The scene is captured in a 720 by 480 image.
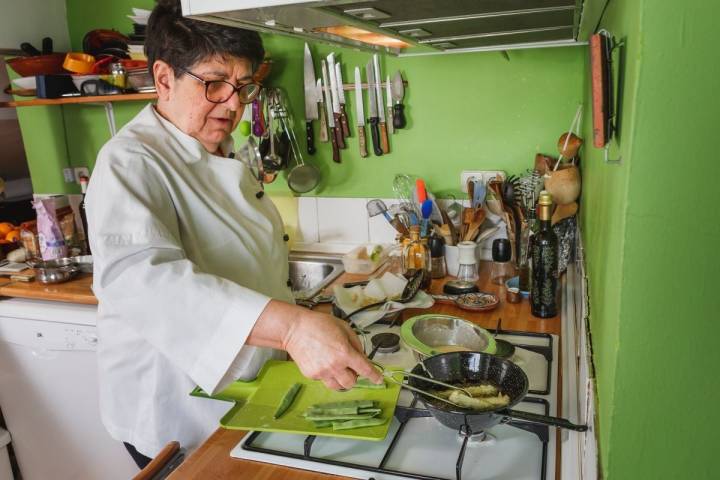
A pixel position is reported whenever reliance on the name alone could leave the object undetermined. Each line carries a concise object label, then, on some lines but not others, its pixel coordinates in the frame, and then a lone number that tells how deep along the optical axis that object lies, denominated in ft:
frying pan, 2.73
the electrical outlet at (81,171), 8.30
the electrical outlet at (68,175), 8.27
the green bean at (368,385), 3.35
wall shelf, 6.79
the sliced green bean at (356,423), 2.95
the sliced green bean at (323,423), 3.01
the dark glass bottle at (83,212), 7.65
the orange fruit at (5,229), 7.64
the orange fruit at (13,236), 7.53
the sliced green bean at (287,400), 3.18
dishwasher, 6.00
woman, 2.88
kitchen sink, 6.71
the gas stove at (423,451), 2.80
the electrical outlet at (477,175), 6.26
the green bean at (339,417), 3.00
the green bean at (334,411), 3.03
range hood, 2.60
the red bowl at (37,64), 7.19
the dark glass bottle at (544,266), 4.50
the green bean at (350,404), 3.11
